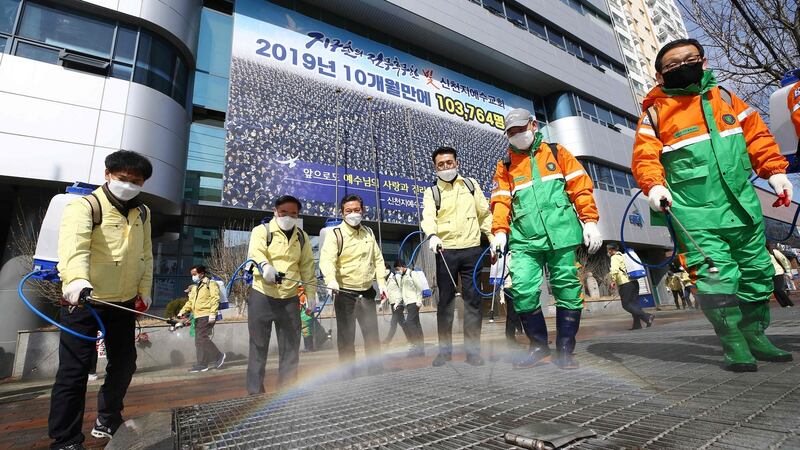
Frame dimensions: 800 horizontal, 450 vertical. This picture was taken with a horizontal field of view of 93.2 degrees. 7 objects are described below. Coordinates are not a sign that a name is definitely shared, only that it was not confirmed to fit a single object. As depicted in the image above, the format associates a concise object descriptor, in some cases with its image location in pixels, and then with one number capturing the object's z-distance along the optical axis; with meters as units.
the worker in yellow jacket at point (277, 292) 3.44
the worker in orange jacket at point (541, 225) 2.83
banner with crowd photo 13.44
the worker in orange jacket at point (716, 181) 2.22
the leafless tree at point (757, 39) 4.35
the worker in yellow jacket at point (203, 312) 7.34
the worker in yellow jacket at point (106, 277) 2.23
